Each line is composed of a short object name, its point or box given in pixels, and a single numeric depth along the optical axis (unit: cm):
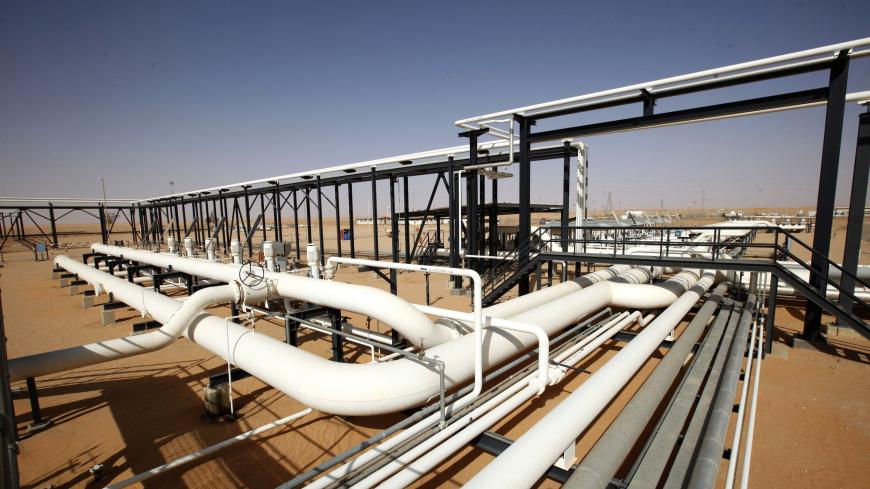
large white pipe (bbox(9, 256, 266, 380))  641
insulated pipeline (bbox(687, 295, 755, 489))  333
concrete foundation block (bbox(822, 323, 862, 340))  1011
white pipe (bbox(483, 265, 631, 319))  755
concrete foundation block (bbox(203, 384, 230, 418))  668
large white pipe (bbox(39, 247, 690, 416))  465
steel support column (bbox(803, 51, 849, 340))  840
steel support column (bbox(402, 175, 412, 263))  1928
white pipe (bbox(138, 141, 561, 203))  1512
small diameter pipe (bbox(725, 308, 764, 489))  380
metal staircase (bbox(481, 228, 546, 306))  1158
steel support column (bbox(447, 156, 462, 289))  1634
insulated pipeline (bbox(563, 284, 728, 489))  315
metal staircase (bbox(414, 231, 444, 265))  2394
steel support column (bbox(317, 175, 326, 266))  2211
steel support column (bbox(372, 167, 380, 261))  1884
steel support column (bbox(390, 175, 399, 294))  1850
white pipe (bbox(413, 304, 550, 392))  481
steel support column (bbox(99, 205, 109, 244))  3340
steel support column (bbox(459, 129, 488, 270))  1600
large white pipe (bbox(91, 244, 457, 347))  614
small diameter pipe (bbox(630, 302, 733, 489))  347
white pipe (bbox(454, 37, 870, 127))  791
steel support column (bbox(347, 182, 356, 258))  2115
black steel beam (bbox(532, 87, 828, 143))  882
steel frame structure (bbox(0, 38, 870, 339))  849
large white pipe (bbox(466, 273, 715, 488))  287
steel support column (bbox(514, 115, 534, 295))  1222
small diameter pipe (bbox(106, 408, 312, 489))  497
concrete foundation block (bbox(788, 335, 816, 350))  919
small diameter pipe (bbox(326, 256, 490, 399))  484
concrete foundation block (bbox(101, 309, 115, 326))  1326
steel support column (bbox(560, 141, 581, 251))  1401
